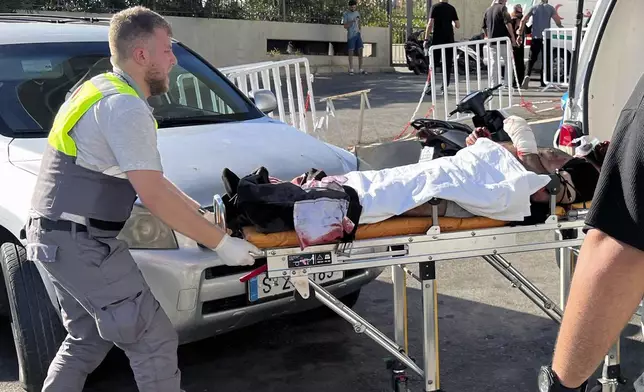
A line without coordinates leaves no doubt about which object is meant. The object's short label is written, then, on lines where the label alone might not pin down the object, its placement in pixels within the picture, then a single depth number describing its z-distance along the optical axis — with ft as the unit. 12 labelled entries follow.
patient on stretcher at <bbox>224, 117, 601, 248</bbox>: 8.80
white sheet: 9.13
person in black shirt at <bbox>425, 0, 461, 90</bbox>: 43.11
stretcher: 8.98
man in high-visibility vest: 8.65
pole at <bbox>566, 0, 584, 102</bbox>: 14.64
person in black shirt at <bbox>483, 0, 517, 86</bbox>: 43.27
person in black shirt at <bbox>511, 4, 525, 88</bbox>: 46.20
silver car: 10.53
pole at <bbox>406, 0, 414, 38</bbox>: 68.39
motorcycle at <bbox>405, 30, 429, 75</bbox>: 63.41
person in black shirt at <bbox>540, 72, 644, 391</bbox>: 4.75
